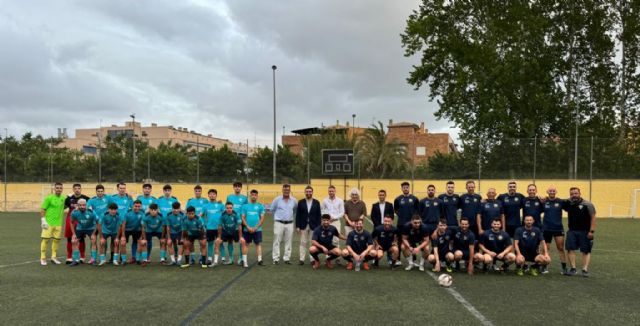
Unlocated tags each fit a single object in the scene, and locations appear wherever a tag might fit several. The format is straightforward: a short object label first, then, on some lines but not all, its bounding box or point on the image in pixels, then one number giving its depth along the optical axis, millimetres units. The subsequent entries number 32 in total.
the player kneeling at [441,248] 8859
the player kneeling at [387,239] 9305
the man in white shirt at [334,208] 10109
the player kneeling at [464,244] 8750
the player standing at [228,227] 9430
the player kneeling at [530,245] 8672
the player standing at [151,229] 9555
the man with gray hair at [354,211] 10086
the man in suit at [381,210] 9750
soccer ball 7457
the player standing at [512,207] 9469
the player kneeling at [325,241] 9227
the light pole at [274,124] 30836
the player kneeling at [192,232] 9406
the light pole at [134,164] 31797
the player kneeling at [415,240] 9156
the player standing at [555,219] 9141
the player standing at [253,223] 9547
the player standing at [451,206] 9664
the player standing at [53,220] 9625
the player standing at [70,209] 9773
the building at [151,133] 88688
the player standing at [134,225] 9617
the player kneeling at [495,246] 8570
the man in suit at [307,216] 9953
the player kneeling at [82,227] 9531
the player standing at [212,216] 9586
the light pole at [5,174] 31394
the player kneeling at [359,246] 9156
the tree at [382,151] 36688
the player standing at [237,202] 9555
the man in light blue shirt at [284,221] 9852
